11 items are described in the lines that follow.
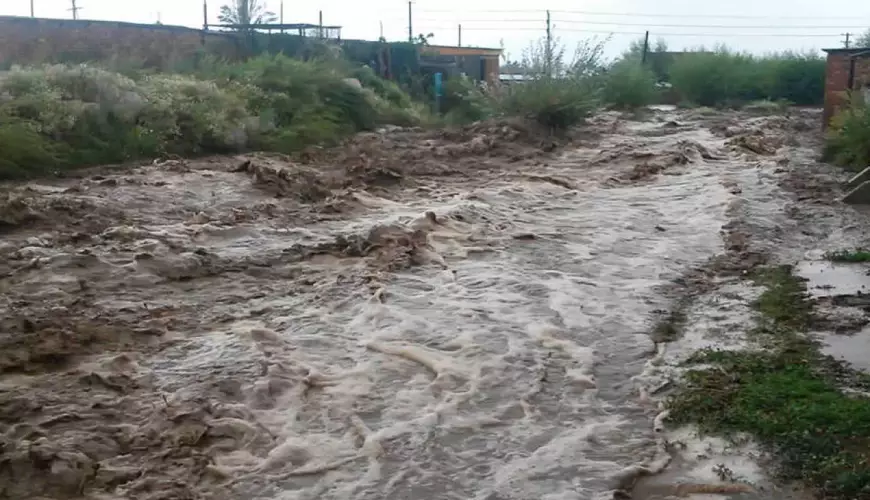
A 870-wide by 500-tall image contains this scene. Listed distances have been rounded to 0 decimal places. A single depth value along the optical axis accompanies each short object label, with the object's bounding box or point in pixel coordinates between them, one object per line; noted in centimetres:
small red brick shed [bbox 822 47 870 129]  1867
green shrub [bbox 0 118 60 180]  1143
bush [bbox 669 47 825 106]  2986
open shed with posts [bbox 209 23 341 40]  2481
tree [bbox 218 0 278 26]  3111
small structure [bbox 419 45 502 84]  2802
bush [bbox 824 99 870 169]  1438
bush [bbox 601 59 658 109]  2742
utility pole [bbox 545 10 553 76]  2072
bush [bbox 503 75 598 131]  1941
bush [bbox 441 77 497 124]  2088
